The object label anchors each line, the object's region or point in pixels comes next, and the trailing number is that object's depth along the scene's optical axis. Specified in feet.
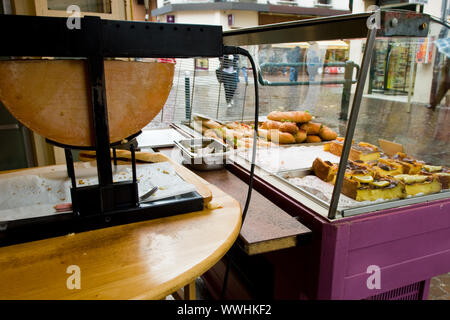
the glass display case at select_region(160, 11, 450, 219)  4.35
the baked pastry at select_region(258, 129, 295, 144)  7.89
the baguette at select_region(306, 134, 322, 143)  8.31
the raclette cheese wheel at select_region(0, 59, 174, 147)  2.47
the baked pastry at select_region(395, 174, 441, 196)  5.16
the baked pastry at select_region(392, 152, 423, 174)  5.83
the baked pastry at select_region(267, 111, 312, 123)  8.60
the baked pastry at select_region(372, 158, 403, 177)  5.79
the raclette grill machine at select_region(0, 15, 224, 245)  2.38
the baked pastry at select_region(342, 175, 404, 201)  4.95
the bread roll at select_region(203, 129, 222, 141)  7.93
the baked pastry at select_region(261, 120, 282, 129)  8.34
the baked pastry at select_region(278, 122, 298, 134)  8.13
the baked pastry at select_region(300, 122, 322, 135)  8.46
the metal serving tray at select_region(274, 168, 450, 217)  4.48
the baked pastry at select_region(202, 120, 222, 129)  8.69
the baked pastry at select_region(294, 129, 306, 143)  8.16
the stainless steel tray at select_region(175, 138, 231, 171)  6.42
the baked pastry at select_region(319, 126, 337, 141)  8.45
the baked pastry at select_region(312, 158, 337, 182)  5.83
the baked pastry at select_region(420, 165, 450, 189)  5.39
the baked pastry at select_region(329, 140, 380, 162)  6.51
